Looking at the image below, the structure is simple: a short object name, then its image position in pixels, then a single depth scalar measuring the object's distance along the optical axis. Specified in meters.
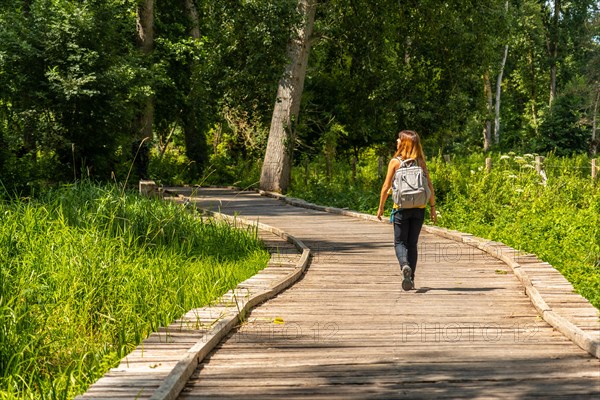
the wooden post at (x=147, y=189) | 17.58
